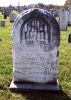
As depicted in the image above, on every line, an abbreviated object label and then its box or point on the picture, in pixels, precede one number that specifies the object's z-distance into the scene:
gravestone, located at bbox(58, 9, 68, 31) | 8.80
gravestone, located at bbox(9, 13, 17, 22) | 11.20
